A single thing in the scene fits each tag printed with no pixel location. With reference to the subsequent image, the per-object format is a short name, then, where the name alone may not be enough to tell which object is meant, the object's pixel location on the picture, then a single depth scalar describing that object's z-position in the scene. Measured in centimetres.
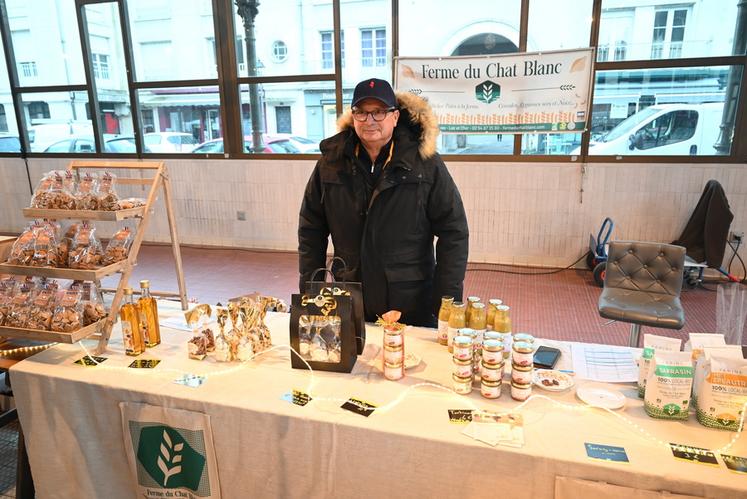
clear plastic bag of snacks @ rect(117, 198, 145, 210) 183
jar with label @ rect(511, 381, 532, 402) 137
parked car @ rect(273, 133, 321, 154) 569
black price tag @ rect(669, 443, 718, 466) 114
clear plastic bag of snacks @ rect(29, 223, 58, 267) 175
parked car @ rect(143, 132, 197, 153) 608
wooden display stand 169
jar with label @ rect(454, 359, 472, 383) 140
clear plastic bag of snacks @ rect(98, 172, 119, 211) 180
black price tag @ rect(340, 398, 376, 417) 136
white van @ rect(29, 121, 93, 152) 648
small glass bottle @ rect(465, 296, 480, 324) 160
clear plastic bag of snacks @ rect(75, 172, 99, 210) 181
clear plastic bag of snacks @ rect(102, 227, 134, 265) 180
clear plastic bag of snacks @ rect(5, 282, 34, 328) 176
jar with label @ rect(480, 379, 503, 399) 138
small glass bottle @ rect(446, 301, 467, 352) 161
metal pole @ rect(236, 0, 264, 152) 553
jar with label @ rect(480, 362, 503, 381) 137
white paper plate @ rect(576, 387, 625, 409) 135
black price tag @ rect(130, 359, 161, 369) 166
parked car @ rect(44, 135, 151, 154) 629
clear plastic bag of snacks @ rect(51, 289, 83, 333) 170
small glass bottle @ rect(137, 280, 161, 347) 176
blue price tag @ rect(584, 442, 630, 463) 116
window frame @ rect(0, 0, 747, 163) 447
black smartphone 158
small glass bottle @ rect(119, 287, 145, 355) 173
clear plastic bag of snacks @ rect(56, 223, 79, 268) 178
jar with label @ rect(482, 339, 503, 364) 136
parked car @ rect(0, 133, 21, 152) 682
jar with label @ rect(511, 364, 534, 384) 136
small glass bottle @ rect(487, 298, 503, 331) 155
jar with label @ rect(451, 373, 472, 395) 142
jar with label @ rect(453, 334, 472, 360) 138
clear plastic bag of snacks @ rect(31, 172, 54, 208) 182
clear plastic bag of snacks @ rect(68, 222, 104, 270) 174
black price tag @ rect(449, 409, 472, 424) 131
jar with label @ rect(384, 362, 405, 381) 151
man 192
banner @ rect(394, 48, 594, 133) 463
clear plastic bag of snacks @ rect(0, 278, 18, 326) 180
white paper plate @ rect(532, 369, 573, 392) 143
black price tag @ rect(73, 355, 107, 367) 169
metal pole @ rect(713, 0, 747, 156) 433
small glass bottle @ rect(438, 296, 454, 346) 169
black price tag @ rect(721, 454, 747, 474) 111
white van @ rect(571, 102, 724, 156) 455
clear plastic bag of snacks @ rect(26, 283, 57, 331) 173
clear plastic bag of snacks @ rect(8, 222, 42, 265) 178
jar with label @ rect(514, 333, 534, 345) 138
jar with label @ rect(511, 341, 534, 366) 134
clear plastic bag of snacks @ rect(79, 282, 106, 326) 178
